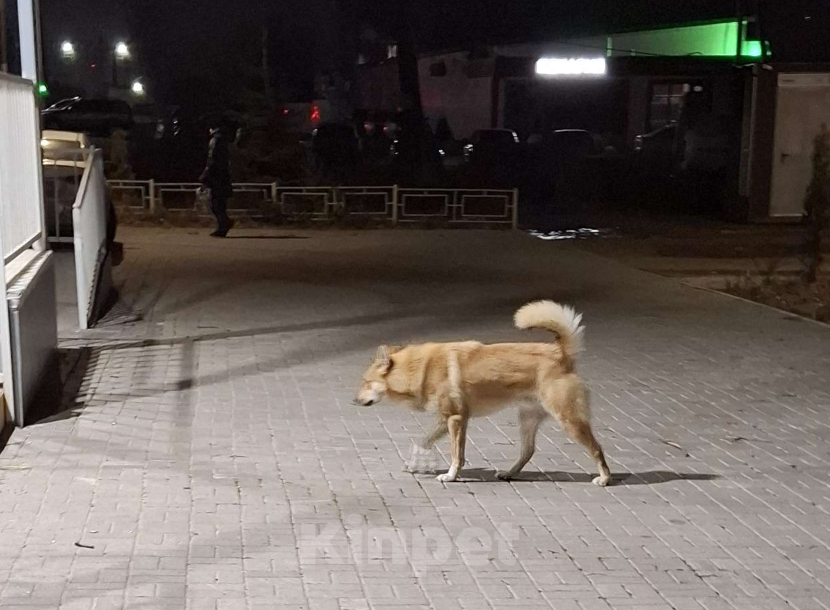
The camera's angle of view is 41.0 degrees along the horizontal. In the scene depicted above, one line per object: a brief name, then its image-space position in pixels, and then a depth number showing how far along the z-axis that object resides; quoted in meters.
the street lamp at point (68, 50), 39.28
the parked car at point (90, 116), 31.69
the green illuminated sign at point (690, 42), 24.31
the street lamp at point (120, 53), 38.19
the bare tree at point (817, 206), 13.05
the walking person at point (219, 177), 18.81
